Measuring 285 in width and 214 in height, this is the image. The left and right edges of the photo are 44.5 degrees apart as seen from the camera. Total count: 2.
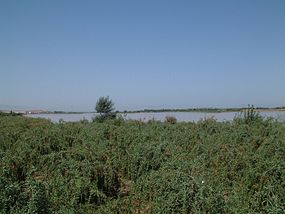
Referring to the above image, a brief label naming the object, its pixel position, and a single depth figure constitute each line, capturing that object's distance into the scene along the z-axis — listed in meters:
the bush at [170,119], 19.24
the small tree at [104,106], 31.30
